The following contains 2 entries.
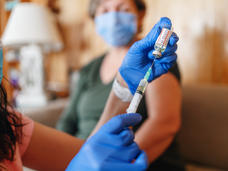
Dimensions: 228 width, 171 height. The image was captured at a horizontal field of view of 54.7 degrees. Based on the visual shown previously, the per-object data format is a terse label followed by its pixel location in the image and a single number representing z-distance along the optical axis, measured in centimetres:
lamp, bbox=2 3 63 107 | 152
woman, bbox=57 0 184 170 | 83
